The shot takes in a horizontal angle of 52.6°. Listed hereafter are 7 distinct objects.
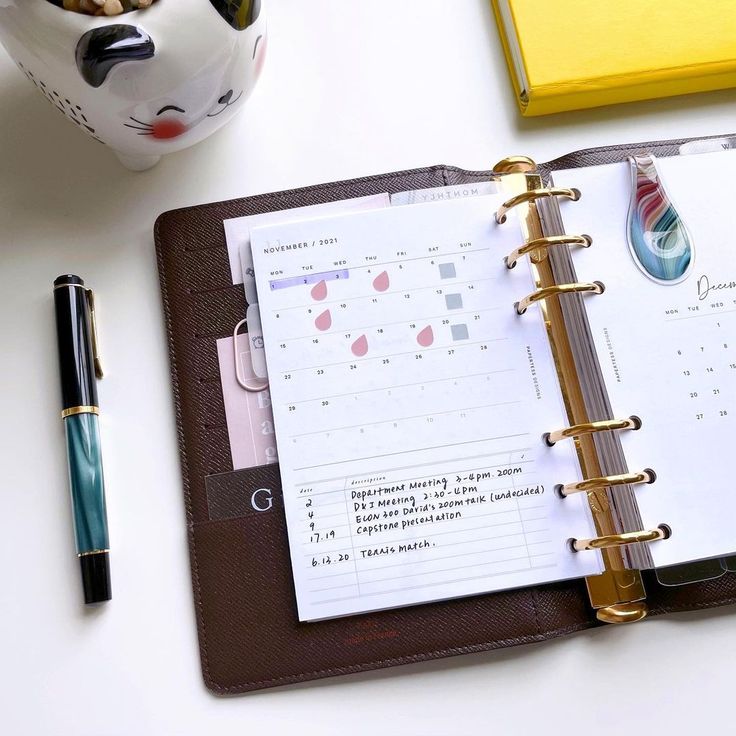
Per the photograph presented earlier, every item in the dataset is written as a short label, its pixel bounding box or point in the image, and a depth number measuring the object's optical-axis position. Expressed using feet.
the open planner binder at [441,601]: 1.64
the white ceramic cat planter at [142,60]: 1.41
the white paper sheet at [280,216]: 1.87
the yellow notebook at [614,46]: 1.93
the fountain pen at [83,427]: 1.68
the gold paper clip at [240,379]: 1.78
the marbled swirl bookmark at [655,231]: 1.78
